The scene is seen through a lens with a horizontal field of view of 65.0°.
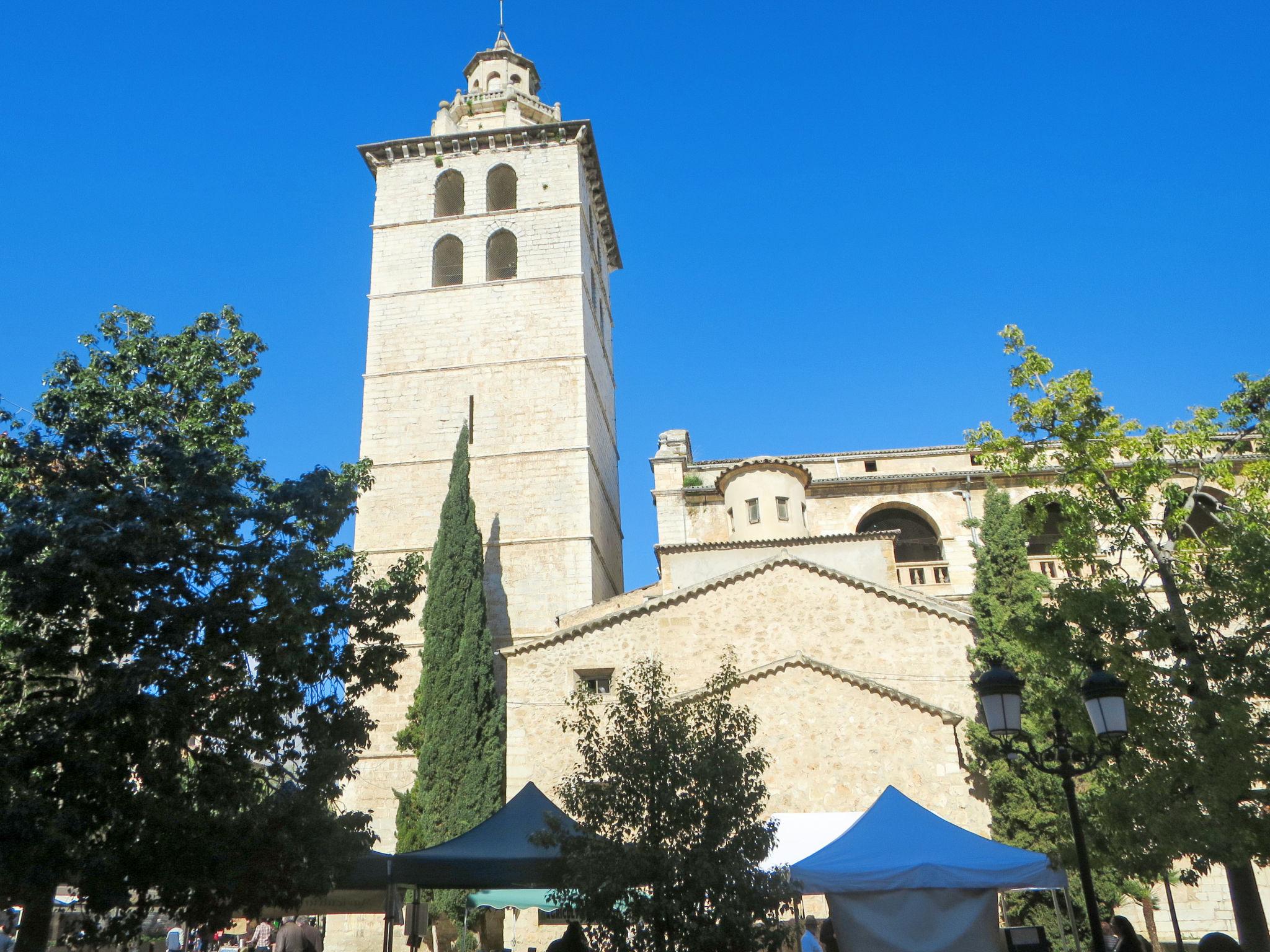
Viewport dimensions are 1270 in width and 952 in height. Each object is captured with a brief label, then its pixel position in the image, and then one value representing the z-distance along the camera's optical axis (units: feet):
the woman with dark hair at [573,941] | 29.27
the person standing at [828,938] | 39.88
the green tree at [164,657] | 29.86
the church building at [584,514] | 60.34
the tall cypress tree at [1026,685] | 43.96
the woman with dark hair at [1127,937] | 27.73
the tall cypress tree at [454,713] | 62.80
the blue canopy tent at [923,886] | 30.76
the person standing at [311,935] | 43.20
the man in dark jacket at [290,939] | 41.68
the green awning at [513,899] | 50.47
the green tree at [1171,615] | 33.47
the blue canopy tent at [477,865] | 33.17
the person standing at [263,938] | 58.85
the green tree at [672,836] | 28.66
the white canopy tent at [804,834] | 42.96
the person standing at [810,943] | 35.35
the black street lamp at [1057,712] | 27.04
